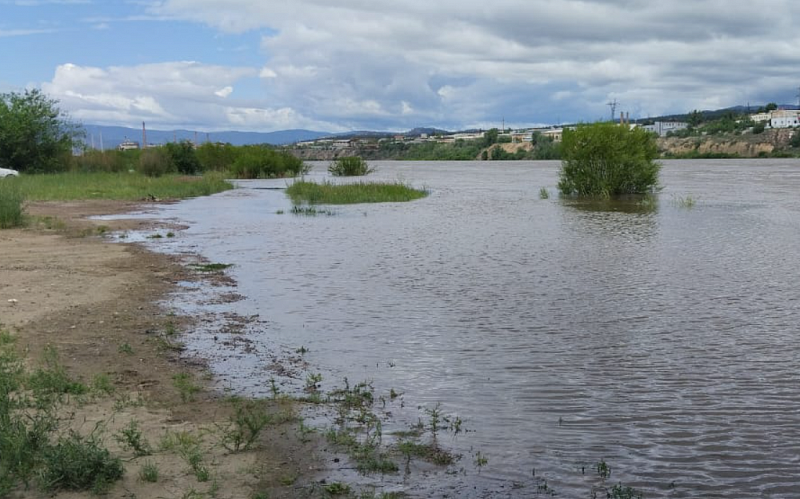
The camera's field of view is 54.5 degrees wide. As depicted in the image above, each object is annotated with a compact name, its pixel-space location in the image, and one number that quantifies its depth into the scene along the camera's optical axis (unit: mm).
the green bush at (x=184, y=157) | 70375
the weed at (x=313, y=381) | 8805
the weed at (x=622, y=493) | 5949
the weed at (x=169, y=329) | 10927
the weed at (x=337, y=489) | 5887
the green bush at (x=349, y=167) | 74812
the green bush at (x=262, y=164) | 74562
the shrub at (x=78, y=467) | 5516
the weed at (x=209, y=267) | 17873
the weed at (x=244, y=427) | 6664
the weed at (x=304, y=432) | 7059
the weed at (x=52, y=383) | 7582
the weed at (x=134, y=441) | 6215
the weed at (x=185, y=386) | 8091
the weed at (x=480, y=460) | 6602
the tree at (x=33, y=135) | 57312
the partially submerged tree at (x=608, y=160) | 42875
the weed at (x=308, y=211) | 35738
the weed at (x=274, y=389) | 8422
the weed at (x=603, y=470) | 6438
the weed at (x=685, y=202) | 38625
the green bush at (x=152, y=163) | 63094
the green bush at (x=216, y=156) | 77375
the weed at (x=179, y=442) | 6429
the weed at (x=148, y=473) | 5750
